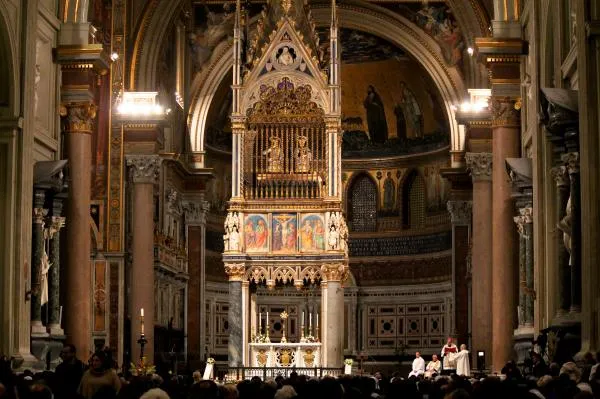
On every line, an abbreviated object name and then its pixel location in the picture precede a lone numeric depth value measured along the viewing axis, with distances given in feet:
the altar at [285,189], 126.82
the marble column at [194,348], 163.22
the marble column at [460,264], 160.45
